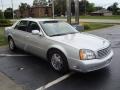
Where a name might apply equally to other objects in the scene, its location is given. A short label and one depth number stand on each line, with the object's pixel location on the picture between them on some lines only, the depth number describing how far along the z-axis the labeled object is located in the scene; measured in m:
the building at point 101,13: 44.57
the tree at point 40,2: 46.24
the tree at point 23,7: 37.96
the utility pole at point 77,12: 9.64
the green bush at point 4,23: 12.81
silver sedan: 2.83
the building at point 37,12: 37.16
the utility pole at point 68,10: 8.75
